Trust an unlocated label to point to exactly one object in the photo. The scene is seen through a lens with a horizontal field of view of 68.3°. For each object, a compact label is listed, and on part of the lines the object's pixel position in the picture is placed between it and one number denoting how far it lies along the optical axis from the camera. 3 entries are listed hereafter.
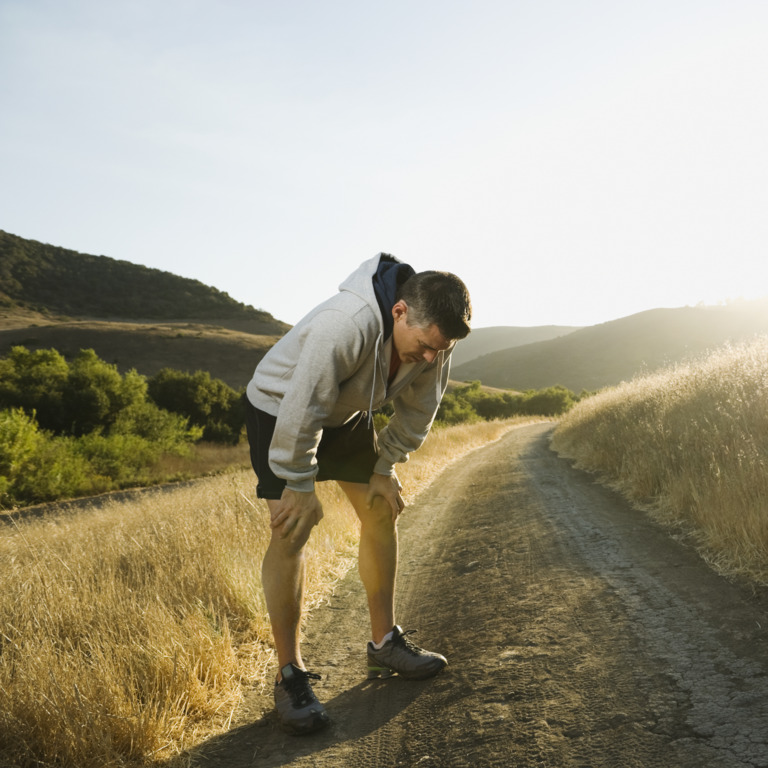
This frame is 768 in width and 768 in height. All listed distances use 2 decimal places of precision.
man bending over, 2.34
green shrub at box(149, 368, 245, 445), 30.98
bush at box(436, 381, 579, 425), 50.09
